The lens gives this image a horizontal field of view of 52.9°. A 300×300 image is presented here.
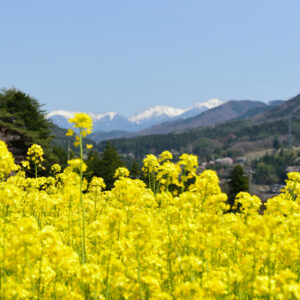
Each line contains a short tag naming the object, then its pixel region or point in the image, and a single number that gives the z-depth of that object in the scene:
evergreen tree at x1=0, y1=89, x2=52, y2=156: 38.69
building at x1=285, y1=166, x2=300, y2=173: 157.11
